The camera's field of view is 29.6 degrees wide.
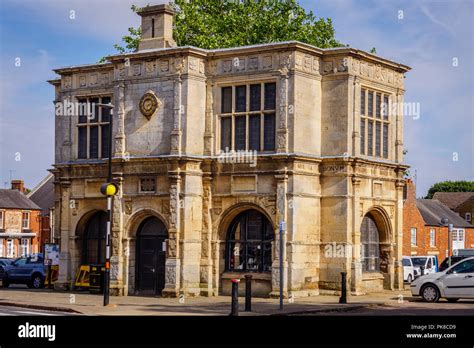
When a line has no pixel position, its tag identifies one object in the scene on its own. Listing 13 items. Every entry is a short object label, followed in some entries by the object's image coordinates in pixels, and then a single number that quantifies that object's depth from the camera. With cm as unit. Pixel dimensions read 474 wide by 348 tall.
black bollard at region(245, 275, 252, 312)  2736
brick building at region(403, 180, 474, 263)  6381
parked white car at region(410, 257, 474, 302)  3011
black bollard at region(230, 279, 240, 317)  2523
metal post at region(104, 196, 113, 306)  2908
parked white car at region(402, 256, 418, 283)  4875
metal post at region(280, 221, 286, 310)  2687
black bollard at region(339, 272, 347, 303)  3038
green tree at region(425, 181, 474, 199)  11700
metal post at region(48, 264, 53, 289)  3941
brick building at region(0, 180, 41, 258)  7494
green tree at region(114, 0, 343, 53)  4950
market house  3319
